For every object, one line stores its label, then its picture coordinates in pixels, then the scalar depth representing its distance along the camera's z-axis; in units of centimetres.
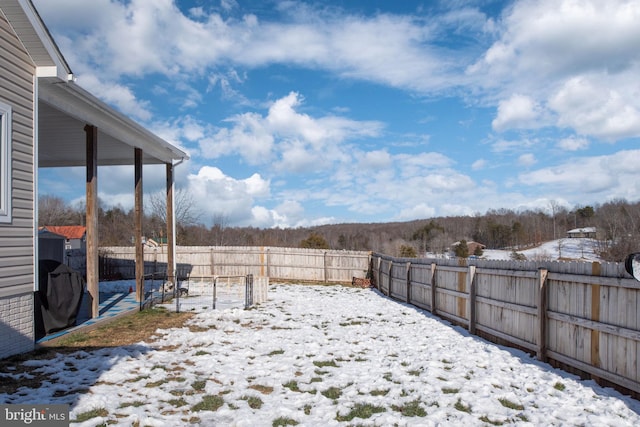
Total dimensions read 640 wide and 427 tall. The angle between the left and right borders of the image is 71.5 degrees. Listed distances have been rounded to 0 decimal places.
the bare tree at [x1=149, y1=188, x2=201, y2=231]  3175
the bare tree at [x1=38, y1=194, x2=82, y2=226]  4814
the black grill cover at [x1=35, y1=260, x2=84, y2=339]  727
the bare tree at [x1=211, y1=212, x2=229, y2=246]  4726
